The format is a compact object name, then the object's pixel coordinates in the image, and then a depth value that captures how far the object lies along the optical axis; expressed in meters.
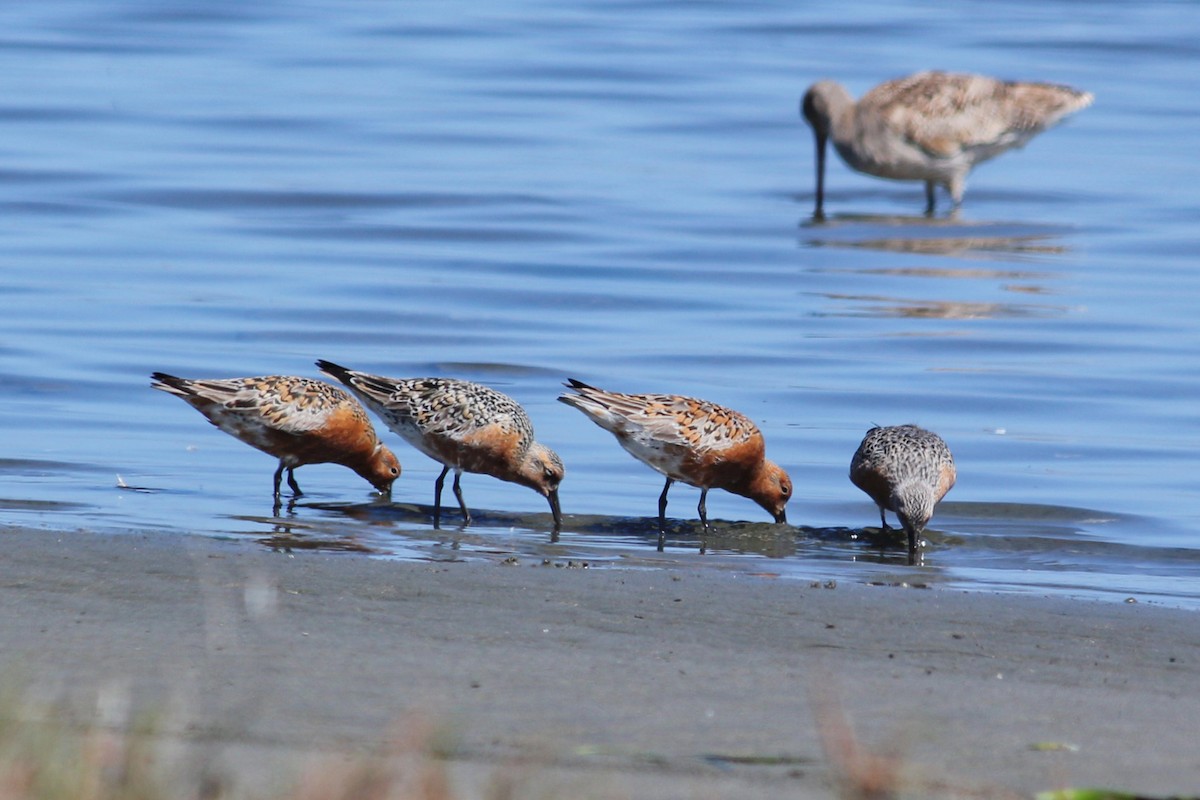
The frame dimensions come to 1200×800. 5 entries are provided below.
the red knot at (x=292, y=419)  19.77
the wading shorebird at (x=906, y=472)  18.31
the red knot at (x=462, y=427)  19.83
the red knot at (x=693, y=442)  19.69
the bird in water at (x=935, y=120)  42.94
